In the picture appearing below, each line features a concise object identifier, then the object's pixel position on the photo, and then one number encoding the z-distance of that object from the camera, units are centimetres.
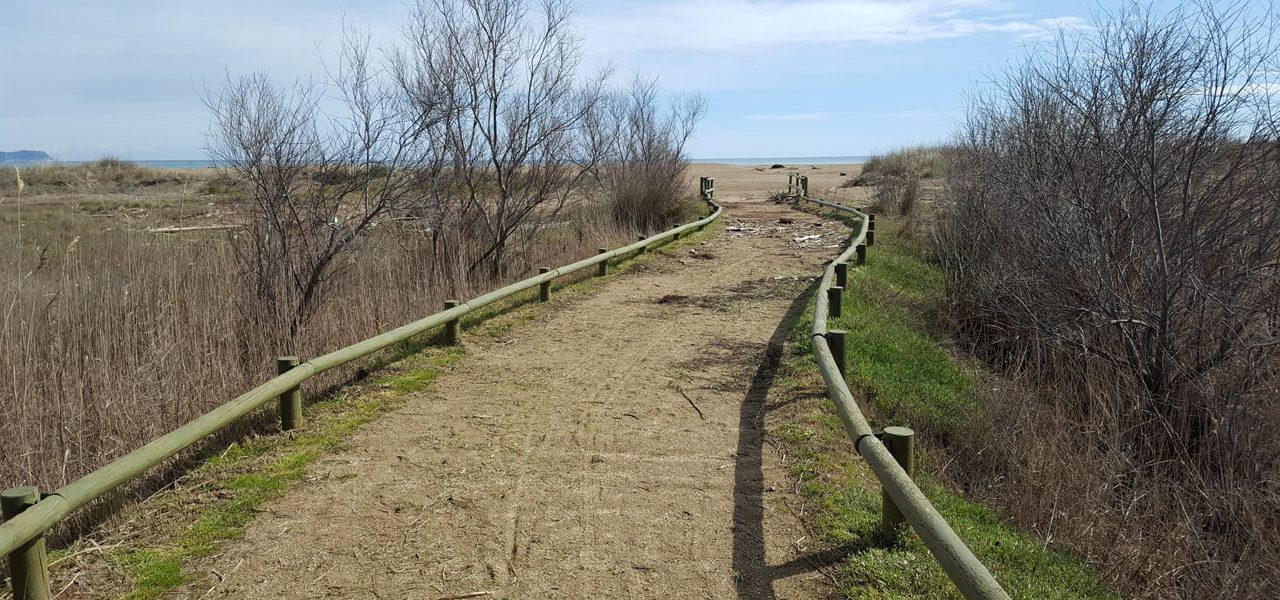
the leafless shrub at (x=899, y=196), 2362
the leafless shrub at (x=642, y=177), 2058
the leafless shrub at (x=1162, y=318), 578
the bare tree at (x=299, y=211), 842
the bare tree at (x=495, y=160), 1232
